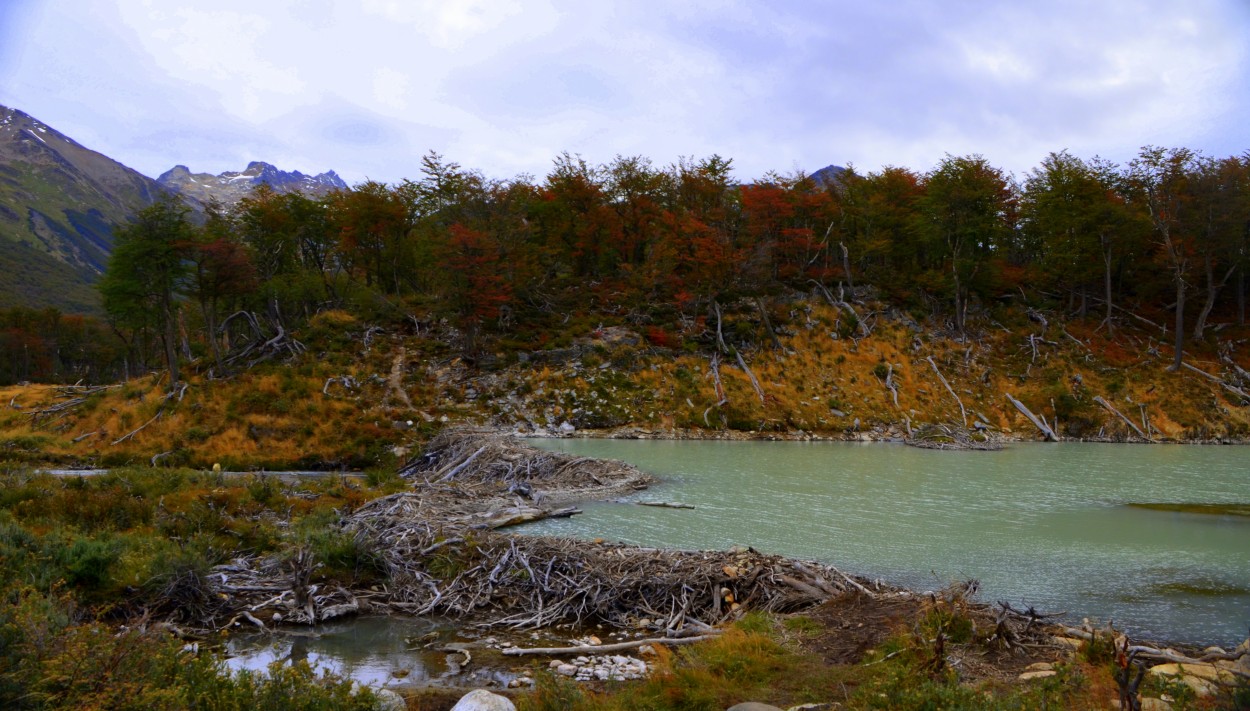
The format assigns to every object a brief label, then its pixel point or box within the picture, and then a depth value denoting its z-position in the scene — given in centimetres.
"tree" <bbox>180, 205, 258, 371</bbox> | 2886
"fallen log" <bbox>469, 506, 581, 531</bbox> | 1377
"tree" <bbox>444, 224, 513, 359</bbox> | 3516
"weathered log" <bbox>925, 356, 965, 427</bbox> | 3469
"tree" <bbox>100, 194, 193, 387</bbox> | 2744
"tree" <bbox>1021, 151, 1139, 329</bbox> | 4022
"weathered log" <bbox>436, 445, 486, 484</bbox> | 1944
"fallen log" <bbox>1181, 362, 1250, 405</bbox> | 3547
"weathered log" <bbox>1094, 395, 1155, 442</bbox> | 3322
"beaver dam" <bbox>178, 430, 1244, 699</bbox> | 765
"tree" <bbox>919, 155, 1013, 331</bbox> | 4056
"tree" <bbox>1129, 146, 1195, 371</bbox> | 3859
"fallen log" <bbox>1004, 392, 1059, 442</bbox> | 3325
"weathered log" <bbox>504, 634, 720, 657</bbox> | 779
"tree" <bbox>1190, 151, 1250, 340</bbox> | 3884
